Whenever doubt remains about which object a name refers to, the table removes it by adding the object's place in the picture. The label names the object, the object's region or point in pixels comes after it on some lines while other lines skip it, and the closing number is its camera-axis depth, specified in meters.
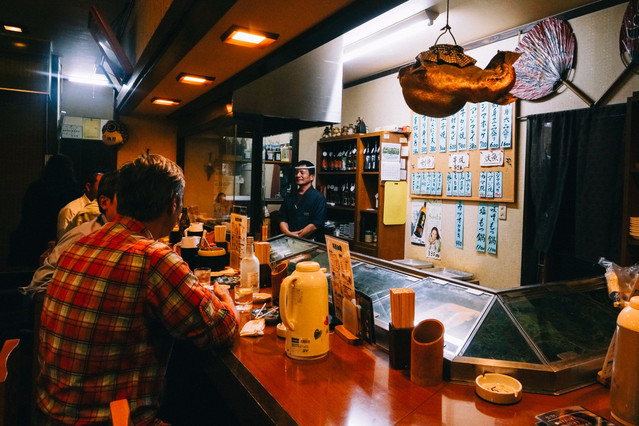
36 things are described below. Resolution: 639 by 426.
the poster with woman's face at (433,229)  5.09
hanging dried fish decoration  2.06
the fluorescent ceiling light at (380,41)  4.26
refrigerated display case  1.25
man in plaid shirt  1.39
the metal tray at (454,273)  4.48
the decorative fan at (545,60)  3.69
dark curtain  3.29
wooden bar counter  1.08
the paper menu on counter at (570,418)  1.02
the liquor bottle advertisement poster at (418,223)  5.32
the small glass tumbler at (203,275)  2.29
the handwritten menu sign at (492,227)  4.38
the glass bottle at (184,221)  4.39
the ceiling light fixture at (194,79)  3.39
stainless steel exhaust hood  3.88
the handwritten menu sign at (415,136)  5.32
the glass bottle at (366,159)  5.68
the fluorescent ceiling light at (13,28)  4.97
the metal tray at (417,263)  4.99
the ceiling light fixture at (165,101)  4.42
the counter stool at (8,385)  1.02
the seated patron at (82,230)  2.76
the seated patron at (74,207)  3.87
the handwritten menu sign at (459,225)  4.78
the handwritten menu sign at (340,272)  1.64
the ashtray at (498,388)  1.14
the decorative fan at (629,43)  3.14
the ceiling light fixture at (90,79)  8.09
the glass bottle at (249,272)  2.25
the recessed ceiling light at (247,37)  2.32
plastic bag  1.49
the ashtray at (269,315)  1.83
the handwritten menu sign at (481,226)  4.51
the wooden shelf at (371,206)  5.43
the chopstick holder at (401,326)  1.32
